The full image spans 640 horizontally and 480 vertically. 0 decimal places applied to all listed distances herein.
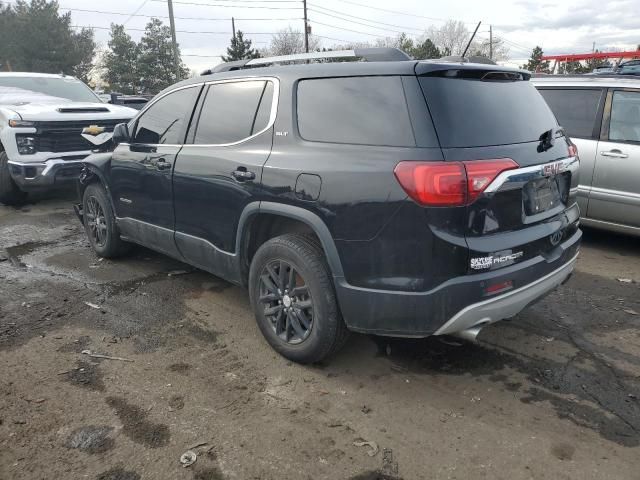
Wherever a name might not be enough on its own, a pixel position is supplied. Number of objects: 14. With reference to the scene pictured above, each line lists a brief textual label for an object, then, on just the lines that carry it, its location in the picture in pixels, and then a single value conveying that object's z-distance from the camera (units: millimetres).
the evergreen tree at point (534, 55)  52938
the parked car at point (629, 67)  8305
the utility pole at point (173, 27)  27312
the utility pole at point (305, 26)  42475
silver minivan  5473
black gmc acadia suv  2732
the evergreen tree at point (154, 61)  51438
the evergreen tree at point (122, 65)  51438
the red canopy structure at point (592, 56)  14180
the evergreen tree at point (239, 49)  46812
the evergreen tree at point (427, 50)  44819
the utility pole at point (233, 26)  52281
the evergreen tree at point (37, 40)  44844
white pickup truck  7551
